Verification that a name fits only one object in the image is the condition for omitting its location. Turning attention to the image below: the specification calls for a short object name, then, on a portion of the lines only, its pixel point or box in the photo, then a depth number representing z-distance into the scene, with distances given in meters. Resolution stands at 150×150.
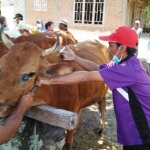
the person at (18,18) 6.45
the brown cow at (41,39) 2.89
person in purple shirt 1.67
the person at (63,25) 5.63
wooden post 1.48
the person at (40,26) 8.22
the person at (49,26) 6.33
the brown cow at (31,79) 1.58
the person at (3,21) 5.33
